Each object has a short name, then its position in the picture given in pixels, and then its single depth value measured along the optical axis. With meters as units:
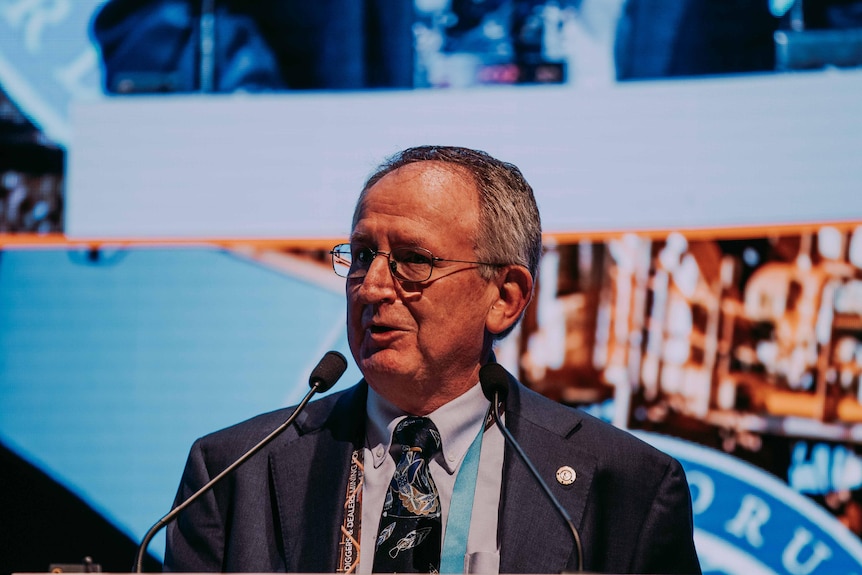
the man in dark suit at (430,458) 3.82
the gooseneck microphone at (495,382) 3.77
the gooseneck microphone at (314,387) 3.65
